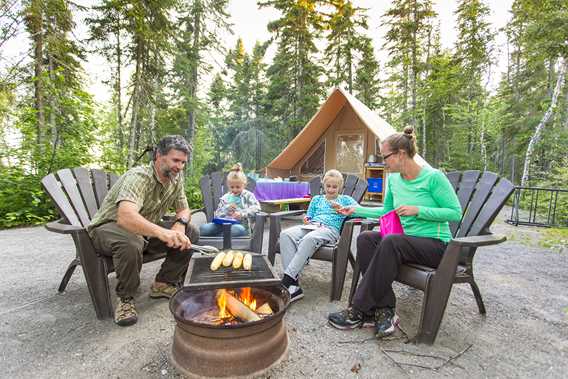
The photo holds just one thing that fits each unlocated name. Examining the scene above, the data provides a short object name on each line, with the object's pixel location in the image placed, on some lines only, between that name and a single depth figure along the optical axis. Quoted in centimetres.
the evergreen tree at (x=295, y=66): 1296
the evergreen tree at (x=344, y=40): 1346
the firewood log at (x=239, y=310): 163
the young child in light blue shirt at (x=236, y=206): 301
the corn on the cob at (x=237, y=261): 171
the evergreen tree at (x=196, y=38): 954
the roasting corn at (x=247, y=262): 170
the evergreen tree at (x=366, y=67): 1408
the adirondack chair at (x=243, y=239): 263
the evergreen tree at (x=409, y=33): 1365
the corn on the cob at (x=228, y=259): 174
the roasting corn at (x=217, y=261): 170
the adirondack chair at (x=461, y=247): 178
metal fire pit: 140
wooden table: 582
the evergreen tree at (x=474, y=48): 1516
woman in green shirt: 191
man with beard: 194
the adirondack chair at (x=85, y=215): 196
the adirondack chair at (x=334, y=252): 241
